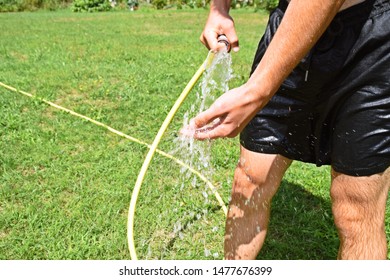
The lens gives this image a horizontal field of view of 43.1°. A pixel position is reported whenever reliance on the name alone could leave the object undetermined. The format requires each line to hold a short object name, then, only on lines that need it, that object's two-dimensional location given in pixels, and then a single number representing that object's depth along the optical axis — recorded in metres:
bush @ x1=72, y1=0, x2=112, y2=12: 17.02
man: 1.31
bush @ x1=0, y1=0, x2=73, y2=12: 17.62
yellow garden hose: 2.14
